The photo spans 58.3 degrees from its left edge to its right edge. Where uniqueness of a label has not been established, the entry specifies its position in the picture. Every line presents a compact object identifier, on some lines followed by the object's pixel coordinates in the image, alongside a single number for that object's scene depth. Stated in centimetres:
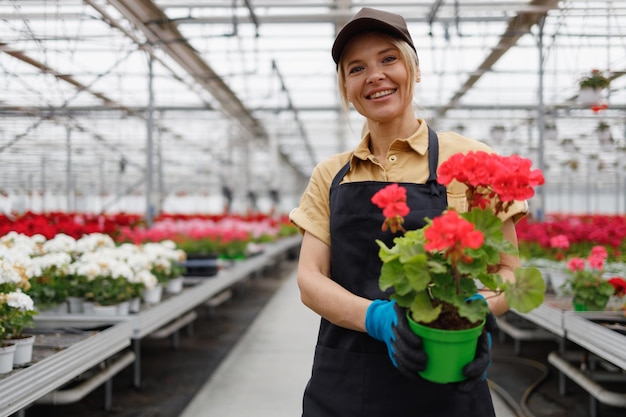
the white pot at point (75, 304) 311
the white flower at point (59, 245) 329
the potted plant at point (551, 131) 861
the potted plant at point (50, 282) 294
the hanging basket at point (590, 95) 562
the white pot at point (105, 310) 301
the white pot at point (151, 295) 354
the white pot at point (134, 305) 328
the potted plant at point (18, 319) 204
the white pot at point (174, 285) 404
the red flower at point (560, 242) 389
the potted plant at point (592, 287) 316
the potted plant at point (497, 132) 995
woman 109
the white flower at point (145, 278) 323
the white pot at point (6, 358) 197
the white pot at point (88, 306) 308
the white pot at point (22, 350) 209
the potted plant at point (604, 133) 859
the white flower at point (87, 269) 304
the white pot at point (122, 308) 309
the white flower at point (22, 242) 298
